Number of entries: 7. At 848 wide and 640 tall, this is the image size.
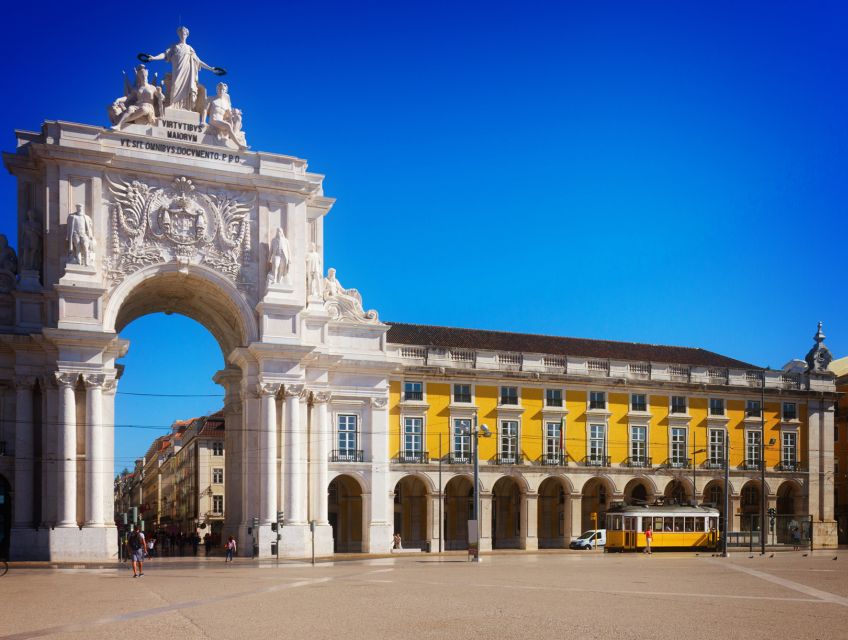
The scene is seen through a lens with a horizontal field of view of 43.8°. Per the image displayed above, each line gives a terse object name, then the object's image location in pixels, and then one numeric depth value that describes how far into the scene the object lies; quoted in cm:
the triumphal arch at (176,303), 4966
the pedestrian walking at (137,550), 3803
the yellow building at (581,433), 6425
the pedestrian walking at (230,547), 5038
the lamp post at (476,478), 4955
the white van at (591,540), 6469
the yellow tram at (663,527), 6147
